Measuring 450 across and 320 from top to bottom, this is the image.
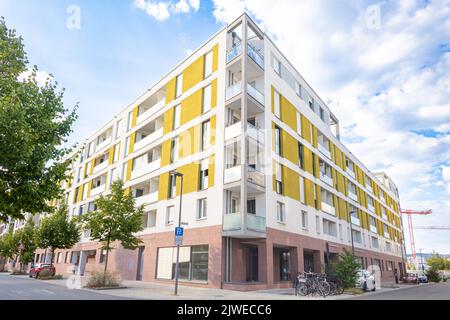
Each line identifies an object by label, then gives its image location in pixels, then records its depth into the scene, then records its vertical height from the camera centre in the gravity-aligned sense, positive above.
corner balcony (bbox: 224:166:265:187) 20.19 +5.08
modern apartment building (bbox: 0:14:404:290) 20.62 +6.76
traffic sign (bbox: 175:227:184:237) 15.80 +1.21
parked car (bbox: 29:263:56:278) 29.23 -1.13
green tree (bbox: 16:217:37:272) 39.09 +1.49
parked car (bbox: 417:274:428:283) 45.33 -2.21
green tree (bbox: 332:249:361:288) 20.42 -0.59
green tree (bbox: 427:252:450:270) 83.50 +0.30
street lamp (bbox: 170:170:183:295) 15.71 +0.68
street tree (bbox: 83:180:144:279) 20.37 +2.14
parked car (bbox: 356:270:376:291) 21.97 -1.27
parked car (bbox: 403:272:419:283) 41.81 -2.01
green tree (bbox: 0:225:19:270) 42.19 +1.23
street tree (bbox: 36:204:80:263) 31.67 +2.23
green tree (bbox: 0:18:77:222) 9.92 +3.68
